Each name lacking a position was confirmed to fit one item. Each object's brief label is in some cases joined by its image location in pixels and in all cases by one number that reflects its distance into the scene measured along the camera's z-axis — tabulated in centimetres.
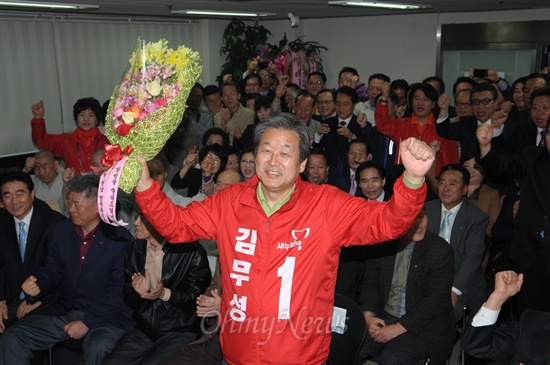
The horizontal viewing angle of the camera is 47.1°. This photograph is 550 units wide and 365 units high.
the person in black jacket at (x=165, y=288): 339
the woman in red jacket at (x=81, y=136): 555
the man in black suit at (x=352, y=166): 478
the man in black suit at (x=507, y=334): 247
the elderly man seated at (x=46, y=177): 509
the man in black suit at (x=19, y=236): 402
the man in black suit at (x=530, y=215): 325
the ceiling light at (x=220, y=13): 699
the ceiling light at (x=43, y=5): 550
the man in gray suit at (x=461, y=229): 374
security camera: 775
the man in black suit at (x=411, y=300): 330
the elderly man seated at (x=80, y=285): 360
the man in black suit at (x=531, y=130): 445
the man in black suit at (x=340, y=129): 552
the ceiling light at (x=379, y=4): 598
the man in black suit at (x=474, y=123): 502
